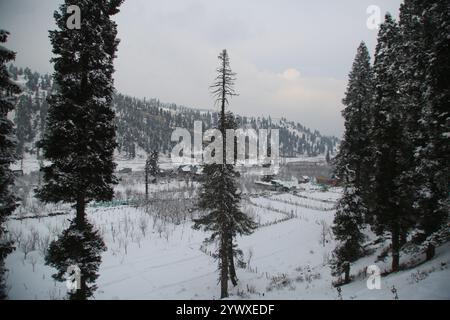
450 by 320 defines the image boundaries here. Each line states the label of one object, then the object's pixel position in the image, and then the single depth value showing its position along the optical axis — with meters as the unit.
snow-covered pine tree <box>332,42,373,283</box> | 25.41
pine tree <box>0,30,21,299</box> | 10.66
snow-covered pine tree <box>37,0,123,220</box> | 11.00
